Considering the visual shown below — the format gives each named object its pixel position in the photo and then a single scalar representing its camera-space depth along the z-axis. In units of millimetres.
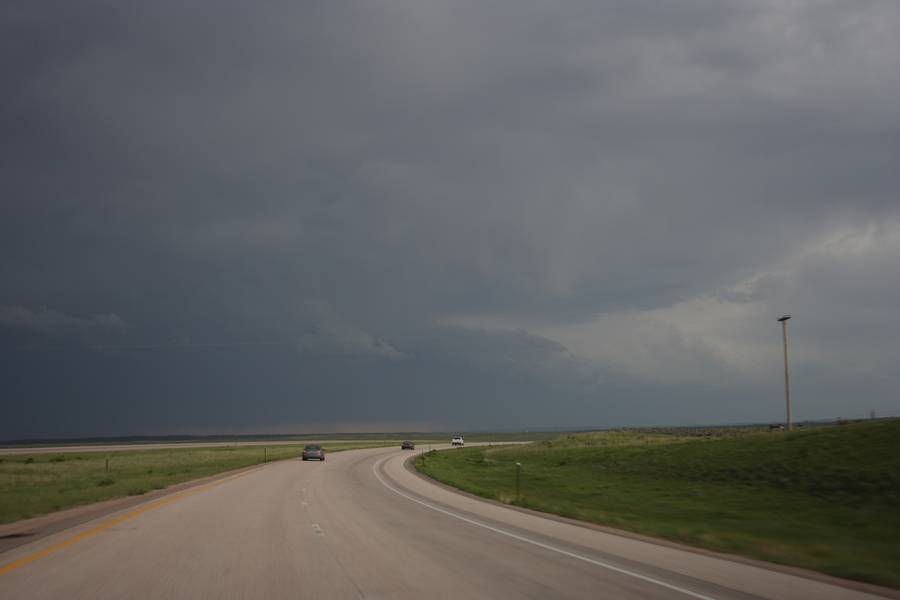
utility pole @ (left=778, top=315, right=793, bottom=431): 53450
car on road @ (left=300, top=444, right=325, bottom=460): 66875
